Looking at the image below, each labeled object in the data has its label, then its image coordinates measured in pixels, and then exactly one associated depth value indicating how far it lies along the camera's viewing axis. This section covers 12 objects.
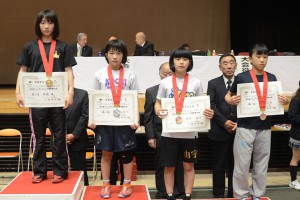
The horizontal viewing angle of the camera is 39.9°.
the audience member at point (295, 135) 5.54
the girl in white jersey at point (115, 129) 3.93
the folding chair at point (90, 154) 5.87
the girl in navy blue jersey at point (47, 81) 3.78
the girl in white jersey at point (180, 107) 3.91
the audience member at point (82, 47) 9.27
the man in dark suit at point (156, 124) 4.68
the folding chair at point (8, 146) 5.98
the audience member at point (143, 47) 8.86
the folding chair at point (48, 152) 5.70
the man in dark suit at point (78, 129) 4.88
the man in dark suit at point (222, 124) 4.84
